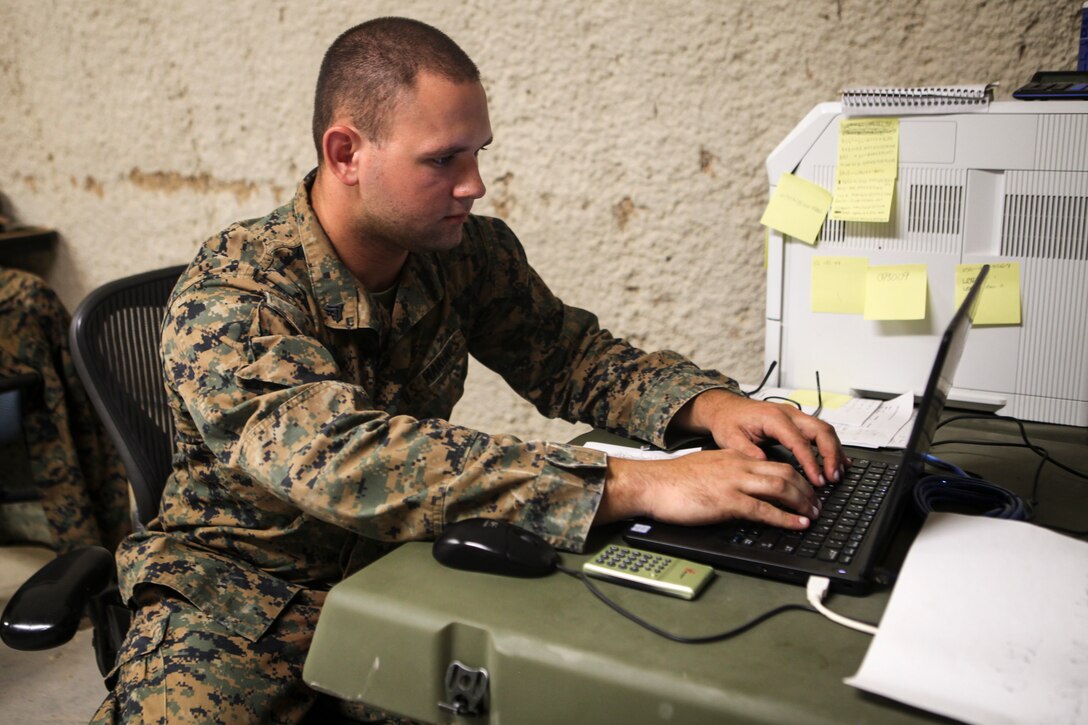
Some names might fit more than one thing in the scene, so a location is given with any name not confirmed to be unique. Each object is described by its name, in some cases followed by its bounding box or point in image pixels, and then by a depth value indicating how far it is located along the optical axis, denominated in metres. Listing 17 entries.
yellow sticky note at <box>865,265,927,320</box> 1.32
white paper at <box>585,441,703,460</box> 1.17
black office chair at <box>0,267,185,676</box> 1.02
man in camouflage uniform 0.94
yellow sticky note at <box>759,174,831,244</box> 1.38
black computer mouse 0.86
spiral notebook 1.24
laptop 0.80
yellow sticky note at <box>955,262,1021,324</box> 1.28
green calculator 0.82
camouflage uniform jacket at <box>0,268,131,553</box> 2.16
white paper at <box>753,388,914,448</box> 1.20
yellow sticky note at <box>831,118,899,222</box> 1.31
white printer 1.23
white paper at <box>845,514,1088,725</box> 0.64
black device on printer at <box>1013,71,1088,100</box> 1.21
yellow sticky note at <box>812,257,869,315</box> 1.37
